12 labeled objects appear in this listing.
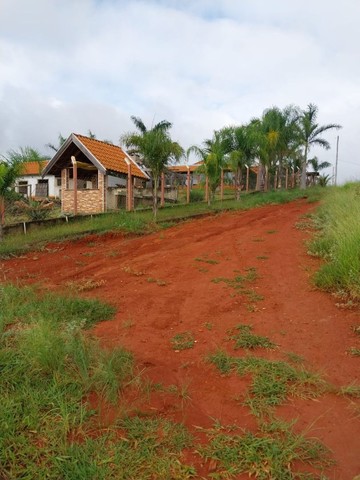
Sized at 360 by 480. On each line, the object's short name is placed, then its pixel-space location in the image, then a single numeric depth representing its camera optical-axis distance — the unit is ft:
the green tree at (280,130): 93.50
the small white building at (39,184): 95.85
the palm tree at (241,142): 77.23
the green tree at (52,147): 105.54
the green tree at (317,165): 132.56
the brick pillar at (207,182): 65.40
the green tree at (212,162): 64.64
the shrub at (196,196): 84.38
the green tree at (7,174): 35.85
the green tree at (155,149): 47.60
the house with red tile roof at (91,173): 64.64
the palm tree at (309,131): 97.35
